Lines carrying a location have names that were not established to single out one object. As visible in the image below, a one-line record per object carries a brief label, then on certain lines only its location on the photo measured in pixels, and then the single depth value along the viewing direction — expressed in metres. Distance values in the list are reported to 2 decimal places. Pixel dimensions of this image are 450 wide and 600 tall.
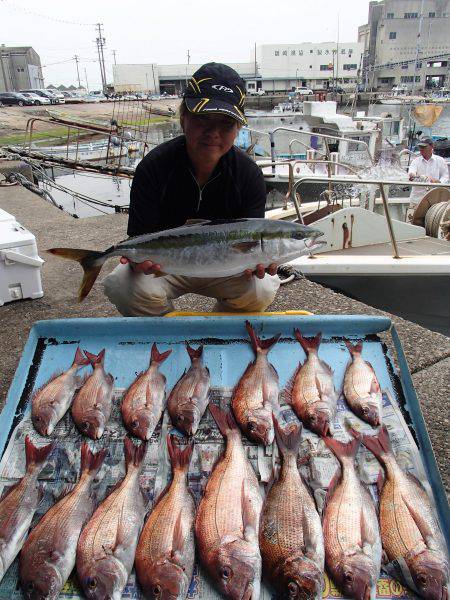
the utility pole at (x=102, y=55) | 74.56
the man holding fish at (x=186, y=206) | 3.04
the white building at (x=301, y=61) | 81.25
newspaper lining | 1.89
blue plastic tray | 2.37
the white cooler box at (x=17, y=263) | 3.82
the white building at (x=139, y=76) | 73.56
